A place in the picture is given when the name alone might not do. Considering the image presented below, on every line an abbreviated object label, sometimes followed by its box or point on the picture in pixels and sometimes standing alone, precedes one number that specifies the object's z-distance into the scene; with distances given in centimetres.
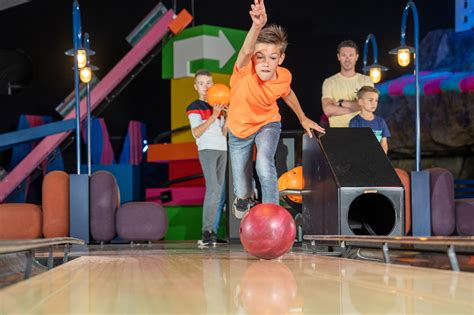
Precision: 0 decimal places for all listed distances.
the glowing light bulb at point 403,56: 757
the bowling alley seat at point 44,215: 667
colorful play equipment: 1159
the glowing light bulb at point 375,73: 942
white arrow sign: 1070
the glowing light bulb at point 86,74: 860
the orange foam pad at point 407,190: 638
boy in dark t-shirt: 591
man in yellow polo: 620
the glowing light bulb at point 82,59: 804
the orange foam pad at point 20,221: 666
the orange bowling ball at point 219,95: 609
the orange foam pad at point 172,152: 1018
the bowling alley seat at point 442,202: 634
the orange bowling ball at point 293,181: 602
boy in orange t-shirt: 448
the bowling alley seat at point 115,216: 702
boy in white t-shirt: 638
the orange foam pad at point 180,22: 1156
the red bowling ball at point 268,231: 358
